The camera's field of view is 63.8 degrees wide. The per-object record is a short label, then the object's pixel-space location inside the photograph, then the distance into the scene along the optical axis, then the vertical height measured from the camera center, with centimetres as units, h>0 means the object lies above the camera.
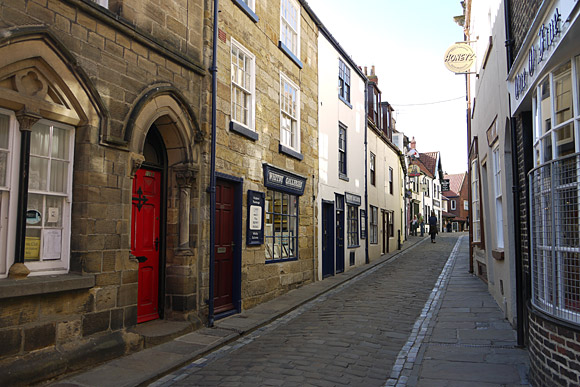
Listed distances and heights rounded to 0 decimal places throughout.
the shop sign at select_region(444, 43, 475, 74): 1167 +434
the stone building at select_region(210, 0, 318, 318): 886 +170
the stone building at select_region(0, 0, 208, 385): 493 +64
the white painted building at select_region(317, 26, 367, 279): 1422 +237
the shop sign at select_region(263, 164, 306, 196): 1031 +117
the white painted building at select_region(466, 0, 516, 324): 751 +150
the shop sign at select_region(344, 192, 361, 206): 1614 +112
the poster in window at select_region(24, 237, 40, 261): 515 -23
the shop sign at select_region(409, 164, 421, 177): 3683 +475
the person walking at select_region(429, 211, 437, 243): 3032 +29
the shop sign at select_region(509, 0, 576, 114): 411 +190
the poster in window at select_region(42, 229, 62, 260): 534 -18
